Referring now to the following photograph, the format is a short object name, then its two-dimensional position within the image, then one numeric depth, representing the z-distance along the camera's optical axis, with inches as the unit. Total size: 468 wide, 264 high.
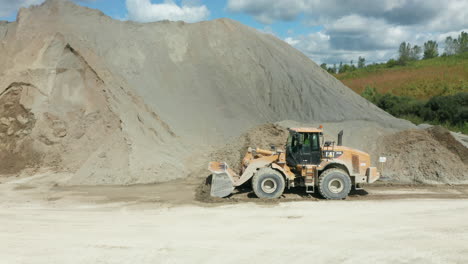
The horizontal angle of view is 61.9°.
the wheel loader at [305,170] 462.0
